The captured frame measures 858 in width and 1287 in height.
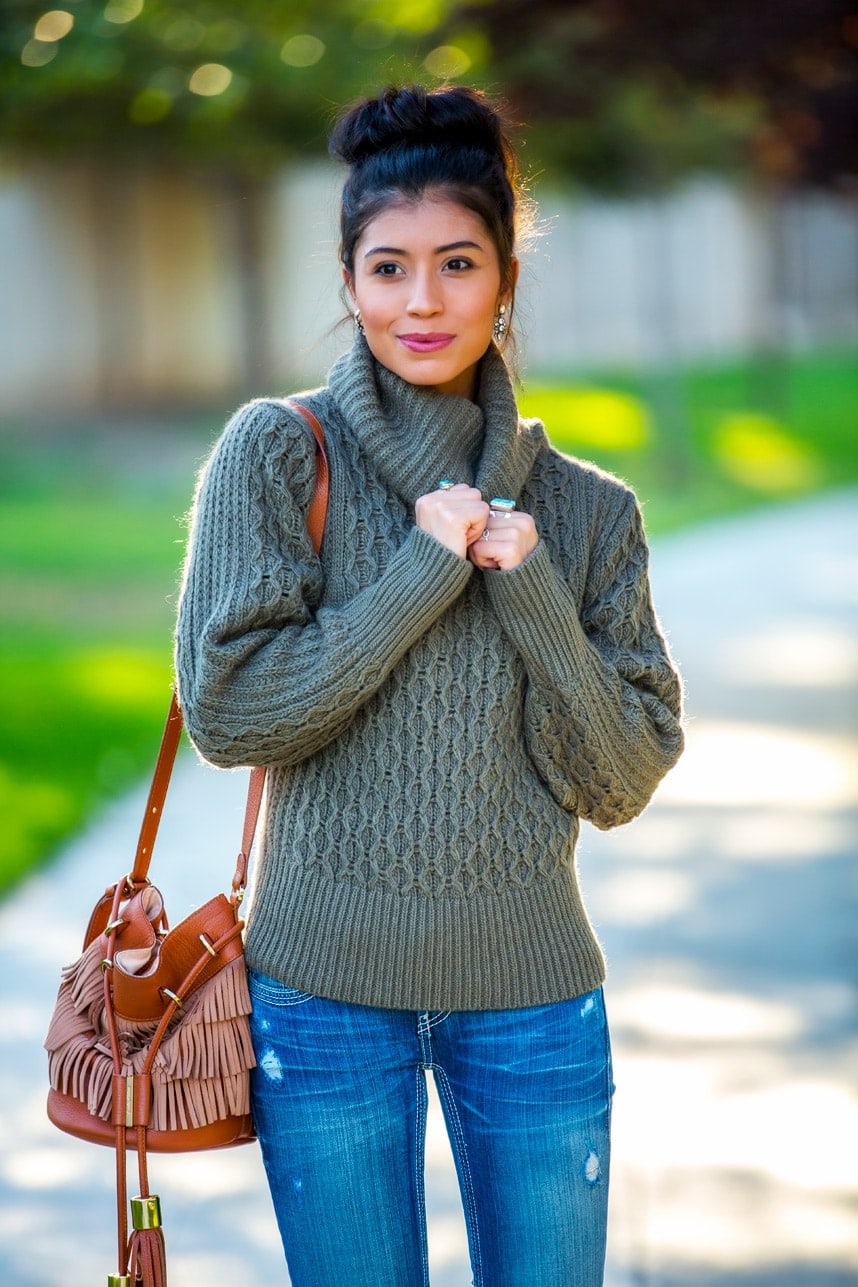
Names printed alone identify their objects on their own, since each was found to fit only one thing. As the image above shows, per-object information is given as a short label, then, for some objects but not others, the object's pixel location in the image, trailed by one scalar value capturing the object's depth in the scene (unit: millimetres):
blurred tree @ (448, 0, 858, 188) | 14016
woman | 4434
